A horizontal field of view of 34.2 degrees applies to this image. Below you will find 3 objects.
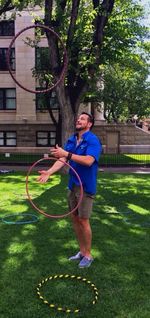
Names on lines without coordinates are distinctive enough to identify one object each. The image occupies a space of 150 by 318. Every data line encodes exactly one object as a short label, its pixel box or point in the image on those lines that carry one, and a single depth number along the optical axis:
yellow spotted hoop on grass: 2.96
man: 3.52
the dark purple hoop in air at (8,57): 5.02
